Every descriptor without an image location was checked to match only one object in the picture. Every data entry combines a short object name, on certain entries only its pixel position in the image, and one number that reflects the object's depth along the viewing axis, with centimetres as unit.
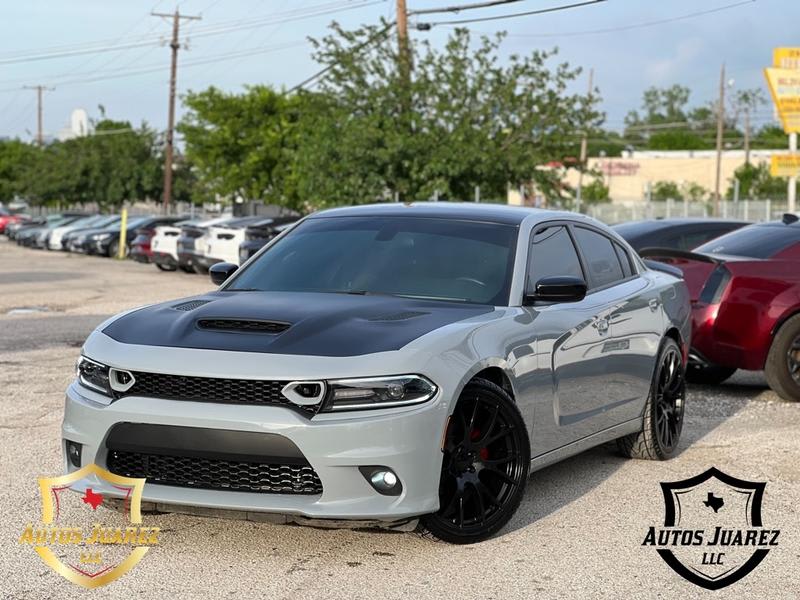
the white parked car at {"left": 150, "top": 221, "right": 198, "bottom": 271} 3291
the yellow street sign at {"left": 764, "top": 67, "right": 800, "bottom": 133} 3144
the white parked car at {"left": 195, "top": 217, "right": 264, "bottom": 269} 2994
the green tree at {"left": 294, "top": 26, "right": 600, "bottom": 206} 3500
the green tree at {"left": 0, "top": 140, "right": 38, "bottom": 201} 11544
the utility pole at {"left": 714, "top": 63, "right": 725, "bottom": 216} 6950
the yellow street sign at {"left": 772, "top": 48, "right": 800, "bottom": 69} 3153
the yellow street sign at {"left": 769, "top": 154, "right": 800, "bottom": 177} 3125
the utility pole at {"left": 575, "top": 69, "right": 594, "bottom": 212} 3603
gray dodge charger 539
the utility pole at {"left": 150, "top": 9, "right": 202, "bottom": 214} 5875
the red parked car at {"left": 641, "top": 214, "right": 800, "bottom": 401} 1091
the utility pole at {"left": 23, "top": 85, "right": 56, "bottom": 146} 11370
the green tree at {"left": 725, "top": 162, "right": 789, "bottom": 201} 8212
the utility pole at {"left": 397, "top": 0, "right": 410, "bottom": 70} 3619
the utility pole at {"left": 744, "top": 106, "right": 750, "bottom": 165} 8625
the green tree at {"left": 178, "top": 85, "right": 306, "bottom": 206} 5625
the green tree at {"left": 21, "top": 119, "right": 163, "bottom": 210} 8444
